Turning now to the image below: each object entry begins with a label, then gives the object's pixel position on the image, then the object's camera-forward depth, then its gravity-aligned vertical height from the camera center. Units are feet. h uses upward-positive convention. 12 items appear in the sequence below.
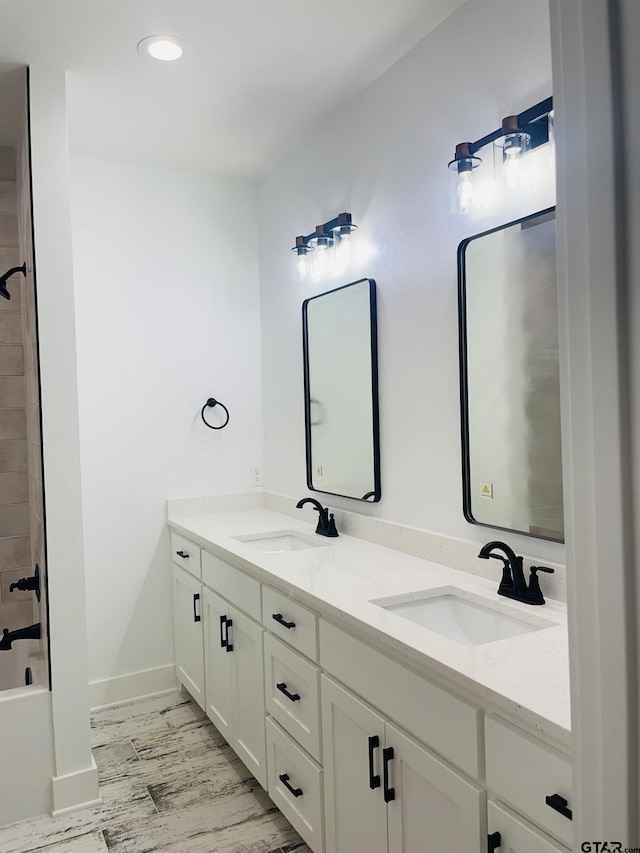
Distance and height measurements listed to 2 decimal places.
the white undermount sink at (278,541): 9.14 -1.64
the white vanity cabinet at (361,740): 3.85 -2.45
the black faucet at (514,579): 5.63 -1.42
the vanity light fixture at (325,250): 8.60 +2.49
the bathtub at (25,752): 7.33 -3.65
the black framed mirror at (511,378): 5.66 +0.40
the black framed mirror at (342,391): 8.35 +0.48
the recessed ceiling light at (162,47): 6.97 +4.24
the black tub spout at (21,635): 8.06 -2.53
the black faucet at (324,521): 8.82 -1.32
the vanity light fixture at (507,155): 5.63 +2.48
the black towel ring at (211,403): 10.94 +0.45
